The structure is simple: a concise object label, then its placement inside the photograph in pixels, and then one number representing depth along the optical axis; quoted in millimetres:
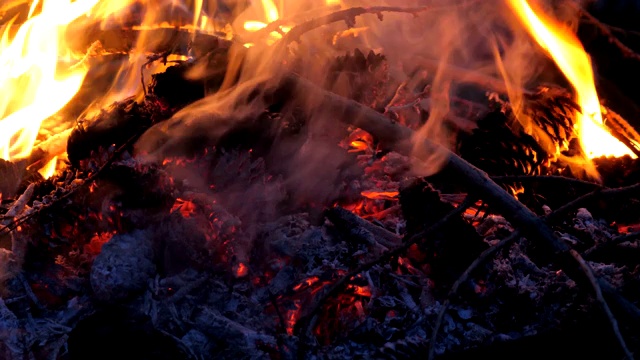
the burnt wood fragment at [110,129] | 2938
